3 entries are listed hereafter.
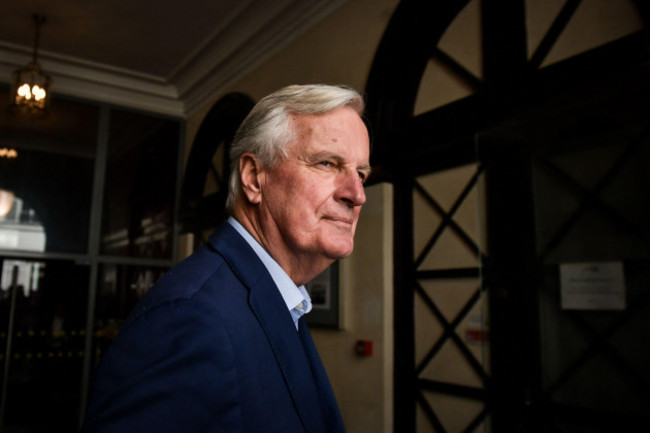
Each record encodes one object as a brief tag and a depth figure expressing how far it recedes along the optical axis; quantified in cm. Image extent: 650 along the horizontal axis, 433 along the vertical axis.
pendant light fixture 433
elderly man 79
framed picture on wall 353
